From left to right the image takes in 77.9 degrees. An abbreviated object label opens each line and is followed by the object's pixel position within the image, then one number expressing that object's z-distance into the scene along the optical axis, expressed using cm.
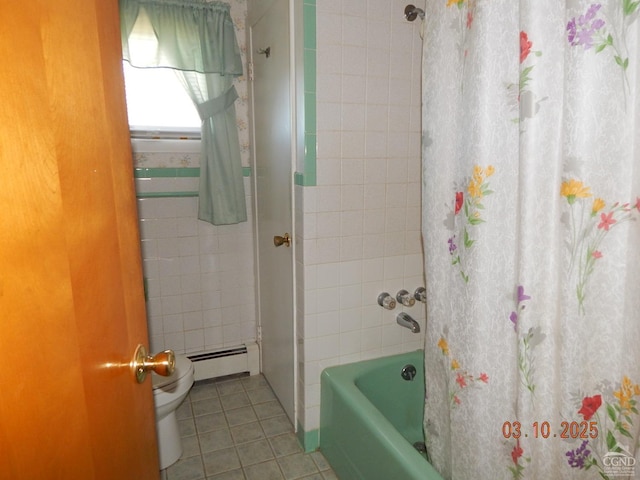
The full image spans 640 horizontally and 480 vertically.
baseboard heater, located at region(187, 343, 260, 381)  242
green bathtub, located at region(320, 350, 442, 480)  130
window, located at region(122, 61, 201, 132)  213
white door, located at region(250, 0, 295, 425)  177
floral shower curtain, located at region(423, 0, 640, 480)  74
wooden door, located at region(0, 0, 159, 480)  44
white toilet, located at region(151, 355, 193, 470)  171
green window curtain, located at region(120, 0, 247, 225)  200
